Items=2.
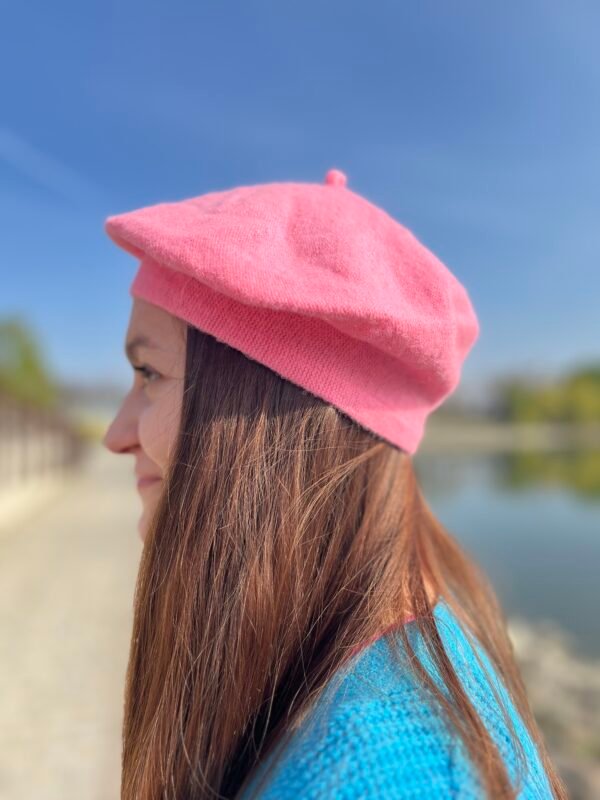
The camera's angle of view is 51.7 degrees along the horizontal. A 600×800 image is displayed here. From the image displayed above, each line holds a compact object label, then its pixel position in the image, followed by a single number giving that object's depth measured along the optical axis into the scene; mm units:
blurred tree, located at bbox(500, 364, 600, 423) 93625
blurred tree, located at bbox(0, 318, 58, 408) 43438
